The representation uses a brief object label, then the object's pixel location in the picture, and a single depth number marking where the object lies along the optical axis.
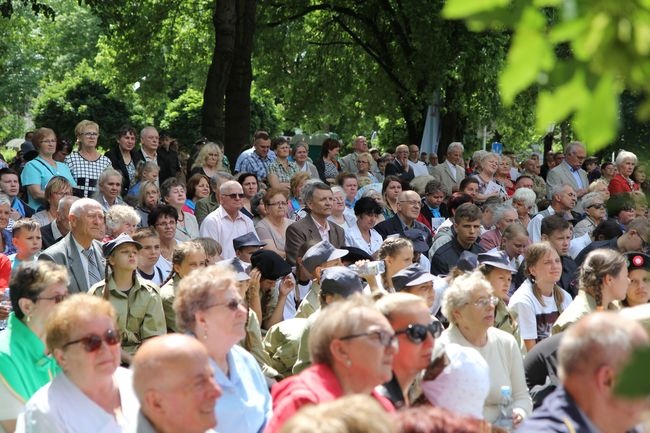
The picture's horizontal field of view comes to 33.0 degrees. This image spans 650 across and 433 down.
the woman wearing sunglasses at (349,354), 4.66
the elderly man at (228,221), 11.30
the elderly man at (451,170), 18.23
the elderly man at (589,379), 3.92
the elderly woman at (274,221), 11.35
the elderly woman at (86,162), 12.34
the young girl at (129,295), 7.66
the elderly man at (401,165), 18.44
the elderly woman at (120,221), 9.62
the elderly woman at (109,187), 11.41
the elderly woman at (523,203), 14.33
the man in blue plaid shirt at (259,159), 15.57
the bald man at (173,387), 4.19
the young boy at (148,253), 8.93
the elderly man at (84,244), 8.55
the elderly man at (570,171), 17.72
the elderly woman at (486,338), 6.65
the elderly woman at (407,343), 5.22
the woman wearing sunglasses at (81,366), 4.80
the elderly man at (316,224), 10.91
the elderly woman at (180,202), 11.50
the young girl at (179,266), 8.00
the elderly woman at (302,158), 16.48
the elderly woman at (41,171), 11.99
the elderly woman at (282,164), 15.66
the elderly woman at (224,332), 5.28
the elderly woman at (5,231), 9.91
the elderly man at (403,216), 12.44
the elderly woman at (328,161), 17.83
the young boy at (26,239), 8.61
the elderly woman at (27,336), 5.57
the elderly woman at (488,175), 16.25
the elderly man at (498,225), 12.36
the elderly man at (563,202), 14.54
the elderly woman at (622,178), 15.83
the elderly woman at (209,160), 14.14
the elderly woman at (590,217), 13.53
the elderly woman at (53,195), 10.88
